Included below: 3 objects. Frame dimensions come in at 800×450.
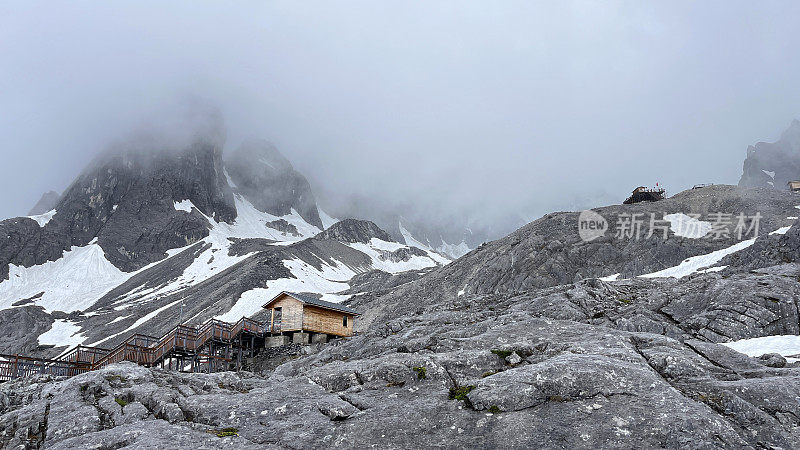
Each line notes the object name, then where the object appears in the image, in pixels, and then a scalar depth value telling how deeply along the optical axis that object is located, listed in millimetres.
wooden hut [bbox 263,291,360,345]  43125
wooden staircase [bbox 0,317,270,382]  30427
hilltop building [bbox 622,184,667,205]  103062
